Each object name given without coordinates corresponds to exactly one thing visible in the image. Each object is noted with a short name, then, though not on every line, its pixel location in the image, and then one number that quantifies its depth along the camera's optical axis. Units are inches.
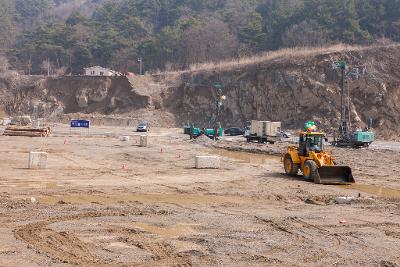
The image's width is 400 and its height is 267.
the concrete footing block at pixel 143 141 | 1614.7
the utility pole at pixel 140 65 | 4055.1
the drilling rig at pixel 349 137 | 1748.3
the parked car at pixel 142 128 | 2596.0
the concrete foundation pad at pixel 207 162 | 1020.5
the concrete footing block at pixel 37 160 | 933.2
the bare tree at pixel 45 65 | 4392.2
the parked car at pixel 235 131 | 2491.4
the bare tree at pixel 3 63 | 4189.5
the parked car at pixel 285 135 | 2256.4
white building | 3786.9
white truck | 1945.1
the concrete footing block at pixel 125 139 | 1834.4
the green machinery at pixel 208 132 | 2086.1
